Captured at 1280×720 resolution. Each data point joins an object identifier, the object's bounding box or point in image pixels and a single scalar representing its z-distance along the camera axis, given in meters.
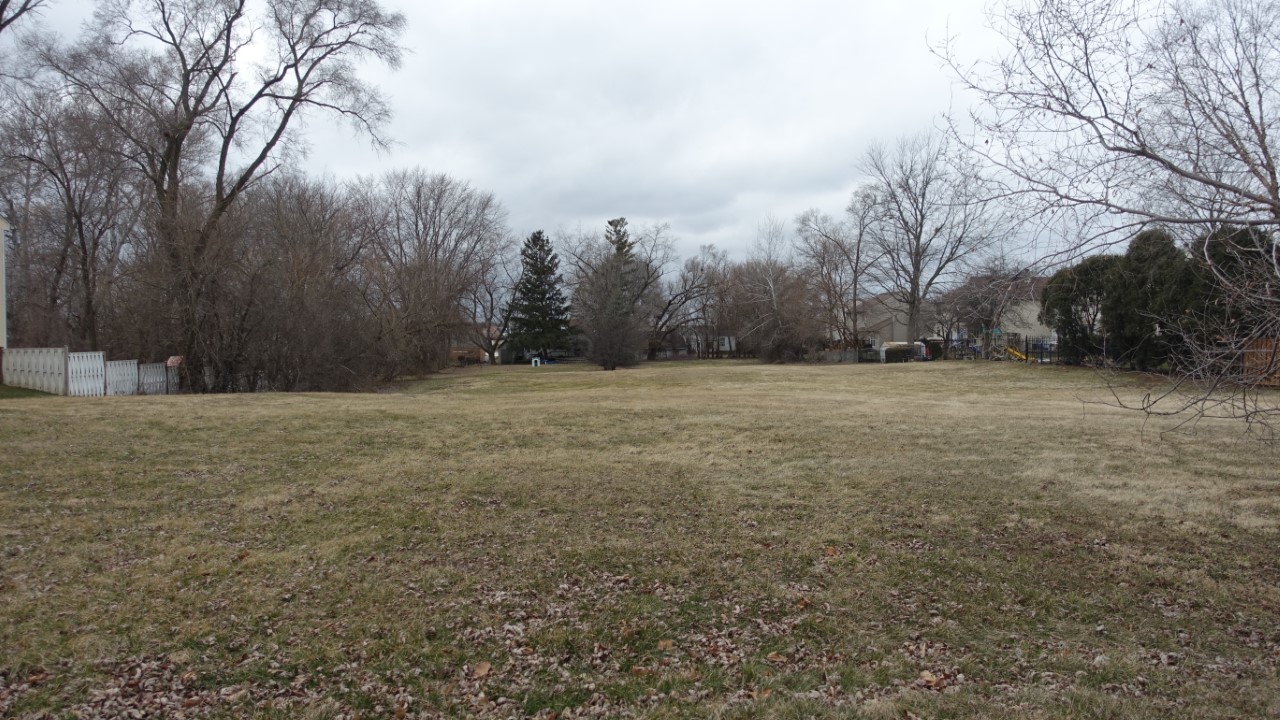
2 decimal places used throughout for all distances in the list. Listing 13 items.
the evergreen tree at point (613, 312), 42.44
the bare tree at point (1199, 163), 4.30
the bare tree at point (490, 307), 54.09
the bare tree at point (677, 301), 56.84
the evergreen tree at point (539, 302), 52.66
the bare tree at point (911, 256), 38.41
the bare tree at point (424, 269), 30.91
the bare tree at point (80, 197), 22.47
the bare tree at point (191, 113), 19.36
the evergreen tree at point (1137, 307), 18.23
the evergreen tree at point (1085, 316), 23.75
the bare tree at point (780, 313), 45.53
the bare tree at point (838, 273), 45.16
